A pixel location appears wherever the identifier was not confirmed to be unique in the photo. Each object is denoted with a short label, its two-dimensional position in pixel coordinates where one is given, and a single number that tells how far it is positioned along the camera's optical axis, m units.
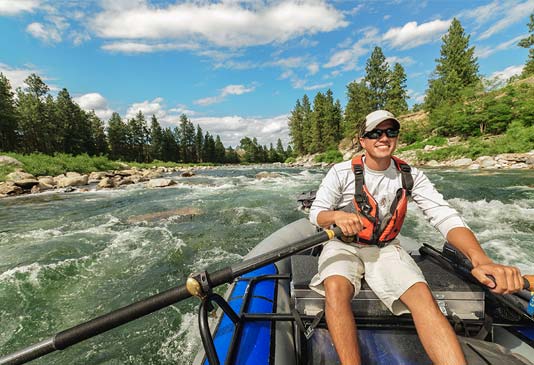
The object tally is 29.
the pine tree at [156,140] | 64.62
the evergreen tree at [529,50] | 37.34
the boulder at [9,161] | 18.90
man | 1.59
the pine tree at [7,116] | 33.91
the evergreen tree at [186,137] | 74.19
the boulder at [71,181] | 18.00
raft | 1.72
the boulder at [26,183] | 15.35
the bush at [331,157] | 41.97
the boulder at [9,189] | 14.08
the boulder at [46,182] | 16.45
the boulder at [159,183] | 16.98
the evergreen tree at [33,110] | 37.78
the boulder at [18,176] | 16.69
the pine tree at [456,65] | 37.62
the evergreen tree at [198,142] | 76.94
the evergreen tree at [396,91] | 40.62
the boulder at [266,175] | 21.10
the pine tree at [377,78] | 41.28
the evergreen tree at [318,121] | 54.69
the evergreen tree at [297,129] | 62.90
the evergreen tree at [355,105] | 42.39
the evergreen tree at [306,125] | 59.19
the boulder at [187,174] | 27.69
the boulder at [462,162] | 20.78
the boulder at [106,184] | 17.06
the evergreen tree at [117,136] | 56.44
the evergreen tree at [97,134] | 52.47
